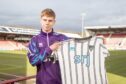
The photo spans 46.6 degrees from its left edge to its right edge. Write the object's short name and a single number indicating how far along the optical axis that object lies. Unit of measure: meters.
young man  1.33
